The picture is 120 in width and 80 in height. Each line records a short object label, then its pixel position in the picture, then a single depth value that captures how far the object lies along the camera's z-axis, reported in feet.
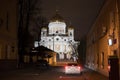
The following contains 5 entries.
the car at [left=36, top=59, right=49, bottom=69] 86.60
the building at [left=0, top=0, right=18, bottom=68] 69.86
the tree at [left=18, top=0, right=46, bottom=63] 88.64
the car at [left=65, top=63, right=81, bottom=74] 55.51
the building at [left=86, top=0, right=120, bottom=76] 44.62
